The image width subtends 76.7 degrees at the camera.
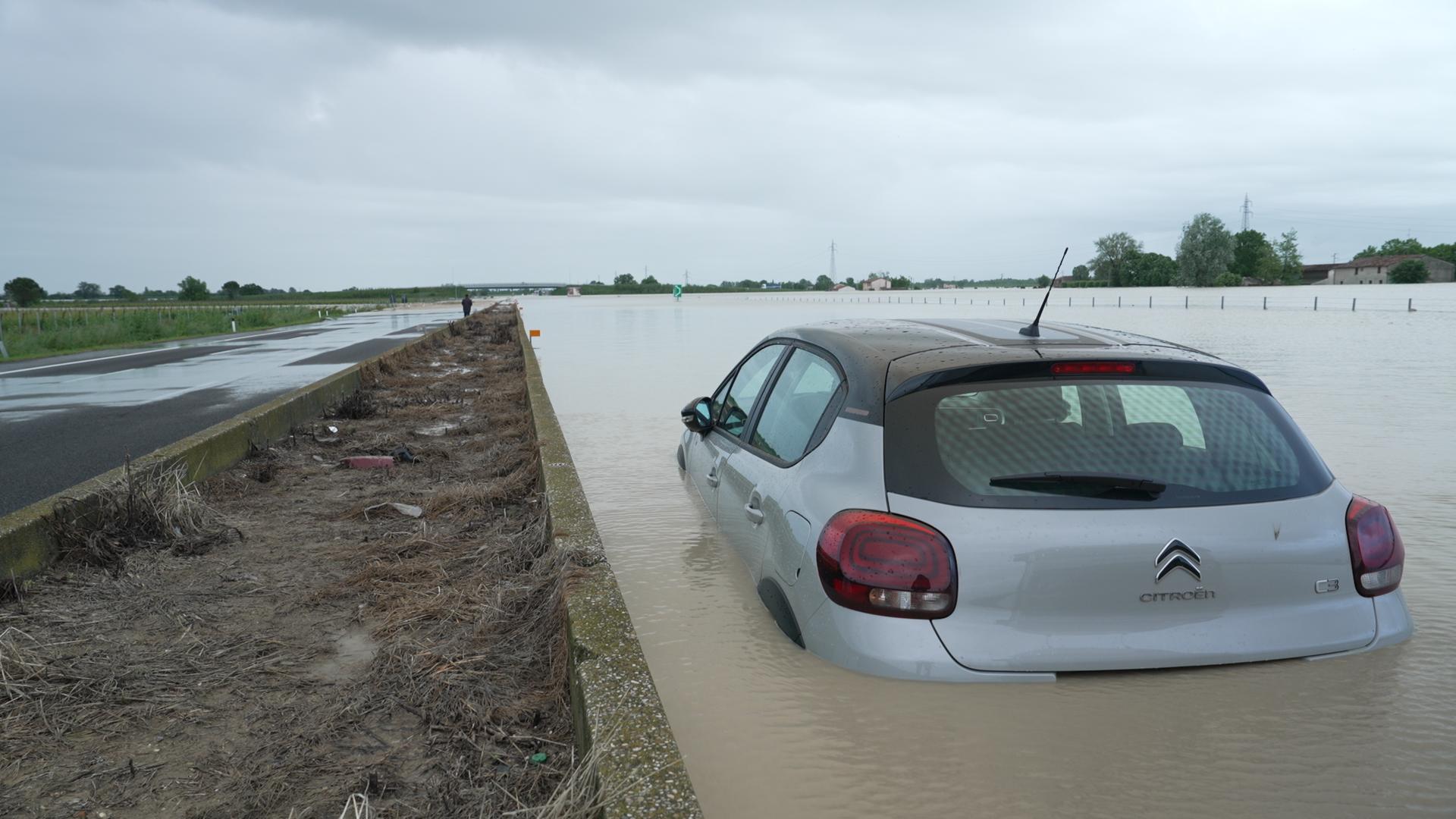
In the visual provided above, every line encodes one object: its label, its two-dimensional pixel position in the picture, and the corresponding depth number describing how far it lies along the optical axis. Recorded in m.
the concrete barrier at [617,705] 2.12
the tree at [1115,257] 178.25
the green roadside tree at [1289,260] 164.88
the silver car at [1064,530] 2.67
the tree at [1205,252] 153.00
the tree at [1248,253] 163.25
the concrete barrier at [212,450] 4.42
